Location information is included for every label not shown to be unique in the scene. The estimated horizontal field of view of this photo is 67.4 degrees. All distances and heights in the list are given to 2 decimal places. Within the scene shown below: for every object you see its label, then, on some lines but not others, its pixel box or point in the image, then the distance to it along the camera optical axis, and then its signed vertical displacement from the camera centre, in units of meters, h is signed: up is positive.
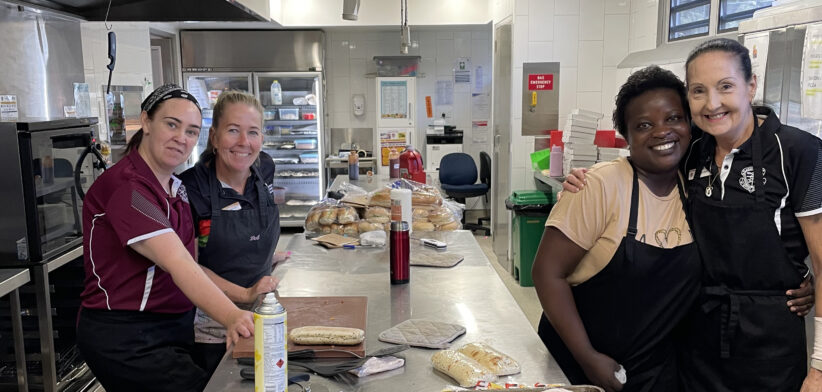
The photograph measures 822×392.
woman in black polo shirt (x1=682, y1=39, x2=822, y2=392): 1.70 -0.31
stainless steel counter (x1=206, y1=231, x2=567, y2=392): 1.60 -0.67
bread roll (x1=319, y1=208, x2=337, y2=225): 3.38 -0.56
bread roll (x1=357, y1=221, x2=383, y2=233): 3.31 -0.60
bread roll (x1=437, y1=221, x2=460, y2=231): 3.45 -0.63
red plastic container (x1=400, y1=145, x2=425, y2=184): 4.77 -0.41
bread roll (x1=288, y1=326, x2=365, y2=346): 1.71 -0.61
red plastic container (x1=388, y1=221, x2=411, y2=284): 2.35 -0.53
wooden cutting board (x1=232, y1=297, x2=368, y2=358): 1.71 -0.62
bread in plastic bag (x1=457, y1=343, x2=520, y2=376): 1.61 -0.65
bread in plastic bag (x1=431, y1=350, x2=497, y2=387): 1.55 -0.65
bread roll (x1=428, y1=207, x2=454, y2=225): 3.47 -0.57
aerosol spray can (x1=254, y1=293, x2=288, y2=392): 1.27 -0.48
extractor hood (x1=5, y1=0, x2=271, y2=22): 3.14 +0.57
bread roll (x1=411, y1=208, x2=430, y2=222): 3.48 -0.56
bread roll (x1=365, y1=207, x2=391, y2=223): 3.38 -0.55
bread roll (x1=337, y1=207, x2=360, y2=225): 3.36 -0.55
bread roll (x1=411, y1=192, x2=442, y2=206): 3.52 -0.48
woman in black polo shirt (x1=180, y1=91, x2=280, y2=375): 2.31 -0.37
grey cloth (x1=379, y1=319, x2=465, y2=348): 1.81 -0.66
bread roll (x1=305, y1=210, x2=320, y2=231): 3.42 -0.59
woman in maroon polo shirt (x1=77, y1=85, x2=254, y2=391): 1.84 -0.45
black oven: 2.93 -0.36
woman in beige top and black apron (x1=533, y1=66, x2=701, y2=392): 1.82 -0.42
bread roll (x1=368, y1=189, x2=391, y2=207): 3.49 -0.47
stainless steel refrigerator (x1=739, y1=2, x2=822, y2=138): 2.58 +0.24
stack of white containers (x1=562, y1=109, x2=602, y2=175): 5.12 -0.22
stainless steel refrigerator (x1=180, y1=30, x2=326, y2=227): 7.74 +0.40
